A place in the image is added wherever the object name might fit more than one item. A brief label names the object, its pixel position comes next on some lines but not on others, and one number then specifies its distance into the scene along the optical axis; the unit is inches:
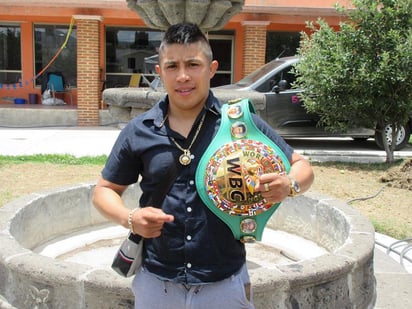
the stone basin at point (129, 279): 100.0
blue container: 582.2
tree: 305.3
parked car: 399.5
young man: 70.2
